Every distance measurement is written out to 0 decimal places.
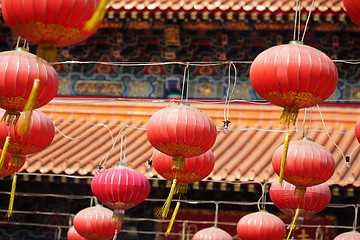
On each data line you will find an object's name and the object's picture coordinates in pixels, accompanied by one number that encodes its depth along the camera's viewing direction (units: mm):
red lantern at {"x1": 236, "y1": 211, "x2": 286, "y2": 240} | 13576
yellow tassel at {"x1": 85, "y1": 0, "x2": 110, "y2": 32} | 7790
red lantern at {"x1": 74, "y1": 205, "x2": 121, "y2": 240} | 14258
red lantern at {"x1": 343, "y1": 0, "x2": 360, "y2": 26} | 8160
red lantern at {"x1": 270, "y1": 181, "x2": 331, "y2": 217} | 12844
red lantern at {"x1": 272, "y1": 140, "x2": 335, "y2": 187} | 11508
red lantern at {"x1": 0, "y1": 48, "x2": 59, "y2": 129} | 9994
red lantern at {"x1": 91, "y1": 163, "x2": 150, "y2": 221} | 13022
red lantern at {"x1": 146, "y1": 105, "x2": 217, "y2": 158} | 11216
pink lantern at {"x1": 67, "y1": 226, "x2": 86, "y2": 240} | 15239
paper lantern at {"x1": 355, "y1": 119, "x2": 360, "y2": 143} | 10299
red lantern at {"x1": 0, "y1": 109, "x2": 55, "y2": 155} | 11565
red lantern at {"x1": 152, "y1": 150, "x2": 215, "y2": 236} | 12375
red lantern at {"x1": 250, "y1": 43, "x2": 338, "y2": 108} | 9674
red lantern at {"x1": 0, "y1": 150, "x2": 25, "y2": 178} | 11641
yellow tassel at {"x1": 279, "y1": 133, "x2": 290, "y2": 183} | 9852
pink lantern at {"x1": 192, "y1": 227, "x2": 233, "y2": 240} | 14472
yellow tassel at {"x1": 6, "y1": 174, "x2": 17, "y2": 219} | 11545
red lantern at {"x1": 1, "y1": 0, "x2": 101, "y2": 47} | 8096
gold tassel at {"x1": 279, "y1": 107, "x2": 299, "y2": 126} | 9968
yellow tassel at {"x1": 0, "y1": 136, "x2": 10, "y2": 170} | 9731
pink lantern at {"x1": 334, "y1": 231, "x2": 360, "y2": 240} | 13590
